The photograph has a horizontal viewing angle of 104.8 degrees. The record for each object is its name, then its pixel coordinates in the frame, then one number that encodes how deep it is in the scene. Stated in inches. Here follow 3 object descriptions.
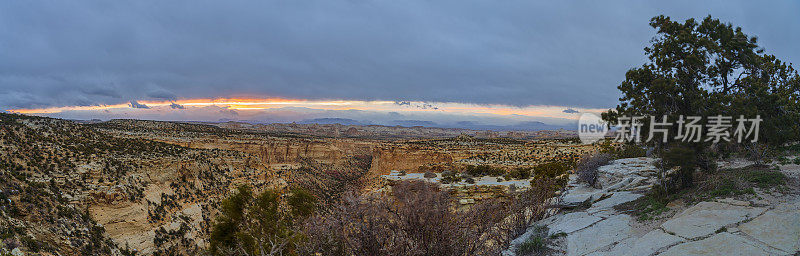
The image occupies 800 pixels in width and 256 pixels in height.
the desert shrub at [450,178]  1010.5
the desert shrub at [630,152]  1060.5
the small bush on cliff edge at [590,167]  764.0
